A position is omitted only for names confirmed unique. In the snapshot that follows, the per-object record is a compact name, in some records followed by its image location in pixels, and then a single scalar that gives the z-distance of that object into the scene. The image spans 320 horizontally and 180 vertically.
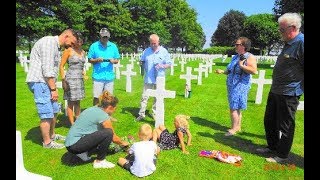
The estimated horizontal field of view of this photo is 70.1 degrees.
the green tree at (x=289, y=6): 19.25
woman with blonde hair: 3.30
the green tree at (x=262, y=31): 37.55
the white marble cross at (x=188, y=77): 7.81
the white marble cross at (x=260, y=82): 6.89
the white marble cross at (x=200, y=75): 10.13
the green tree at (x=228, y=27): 52.96
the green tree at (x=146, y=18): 36.26
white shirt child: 3.21
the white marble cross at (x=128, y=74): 8.15
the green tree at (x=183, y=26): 41.43
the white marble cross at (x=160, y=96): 4.52
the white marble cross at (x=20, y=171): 2.25
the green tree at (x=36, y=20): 20.49
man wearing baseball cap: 4.79
